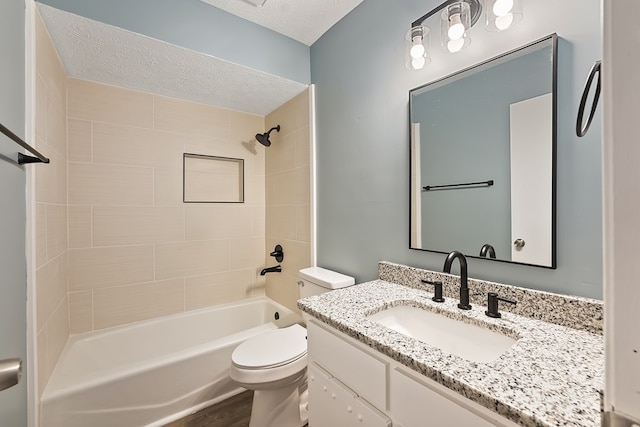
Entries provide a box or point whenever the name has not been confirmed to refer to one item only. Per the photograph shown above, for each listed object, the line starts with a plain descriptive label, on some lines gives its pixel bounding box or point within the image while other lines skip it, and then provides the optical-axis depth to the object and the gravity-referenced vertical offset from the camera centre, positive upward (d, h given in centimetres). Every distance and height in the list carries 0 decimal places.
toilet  136 -81
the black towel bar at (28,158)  82 +21
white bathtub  136 -95
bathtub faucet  234 -49
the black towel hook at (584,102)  65 +29
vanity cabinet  65 -52
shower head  235 +67
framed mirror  96 +23
